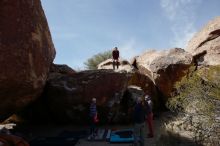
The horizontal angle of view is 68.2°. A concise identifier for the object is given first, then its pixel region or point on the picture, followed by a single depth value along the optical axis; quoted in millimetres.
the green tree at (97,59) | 19302
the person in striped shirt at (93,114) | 6561
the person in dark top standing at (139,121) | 5137
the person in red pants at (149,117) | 6236
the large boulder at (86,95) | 7505
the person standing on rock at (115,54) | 9482
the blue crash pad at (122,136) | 6049
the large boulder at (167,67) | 9426
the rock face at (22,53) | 5462
